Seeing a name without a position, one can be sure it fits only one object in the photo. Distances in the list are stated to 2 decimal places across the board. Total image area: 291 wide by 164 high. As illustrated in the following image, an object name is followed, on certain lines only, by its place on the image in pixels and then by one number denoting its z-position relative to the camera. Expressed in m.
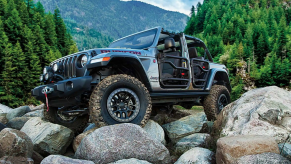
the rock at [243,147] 2.68
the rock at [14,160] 2.95
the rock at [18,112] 8.35
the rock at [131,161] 3.02
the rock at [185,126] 4.93
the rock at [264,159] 2.56
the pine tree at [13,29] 38.34
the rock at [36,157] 3.69
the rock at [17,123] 6.11
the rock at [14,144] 3.25
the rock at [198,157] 3.15
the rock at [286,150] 2.78
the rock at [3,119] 7.99
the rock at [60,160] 2.73
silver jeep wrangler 3.86
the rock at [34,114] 7.76
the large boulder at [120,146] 3.18
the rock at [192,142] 4.01
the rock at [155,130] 4.46
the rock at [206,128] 5.20
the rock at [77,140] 4.03
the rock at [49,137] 4.17
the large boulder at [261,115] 3.44
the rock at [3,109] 13.83
